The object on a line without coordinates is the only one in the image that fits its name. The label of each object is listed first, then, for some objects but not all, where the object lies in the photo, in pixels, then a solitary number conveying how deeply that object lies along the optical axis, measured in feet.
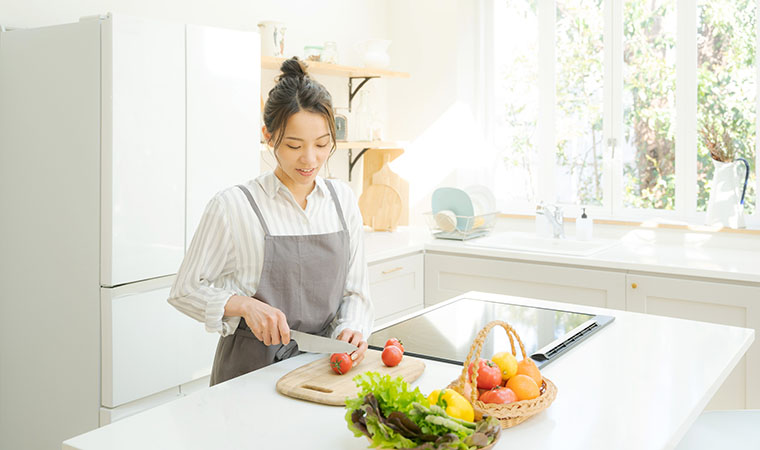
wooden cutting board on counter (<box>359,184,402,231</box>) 13.92
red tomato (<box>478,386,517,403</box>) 4.53
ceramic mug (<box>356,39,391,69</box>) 13.26
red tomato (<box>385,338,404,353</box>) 5.80
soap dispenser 12.59
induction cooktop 6.25
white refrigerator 7.97
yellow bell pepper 4.12
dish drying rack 12.73
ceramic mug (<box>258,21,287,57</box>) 11.62
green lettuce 3.67
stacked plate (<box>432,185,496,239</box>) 12.75
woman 5.82
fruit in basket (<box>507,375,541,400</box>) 4.66
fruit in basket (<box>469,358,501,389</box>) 4.66
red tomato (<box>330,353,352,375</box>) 5.45
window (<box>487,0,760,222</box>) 12.02
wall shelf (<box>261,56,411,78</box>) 11.23
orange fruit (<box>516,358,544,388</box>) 4.84
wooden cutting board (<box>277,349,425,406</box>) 5.07
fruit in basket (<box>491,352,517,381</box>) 4.81
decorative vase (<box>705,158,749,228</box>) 11.60
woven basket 4.44
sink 11.88
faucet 12.75
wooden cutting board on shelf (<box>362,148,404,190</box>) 14.23
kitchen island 4.41
